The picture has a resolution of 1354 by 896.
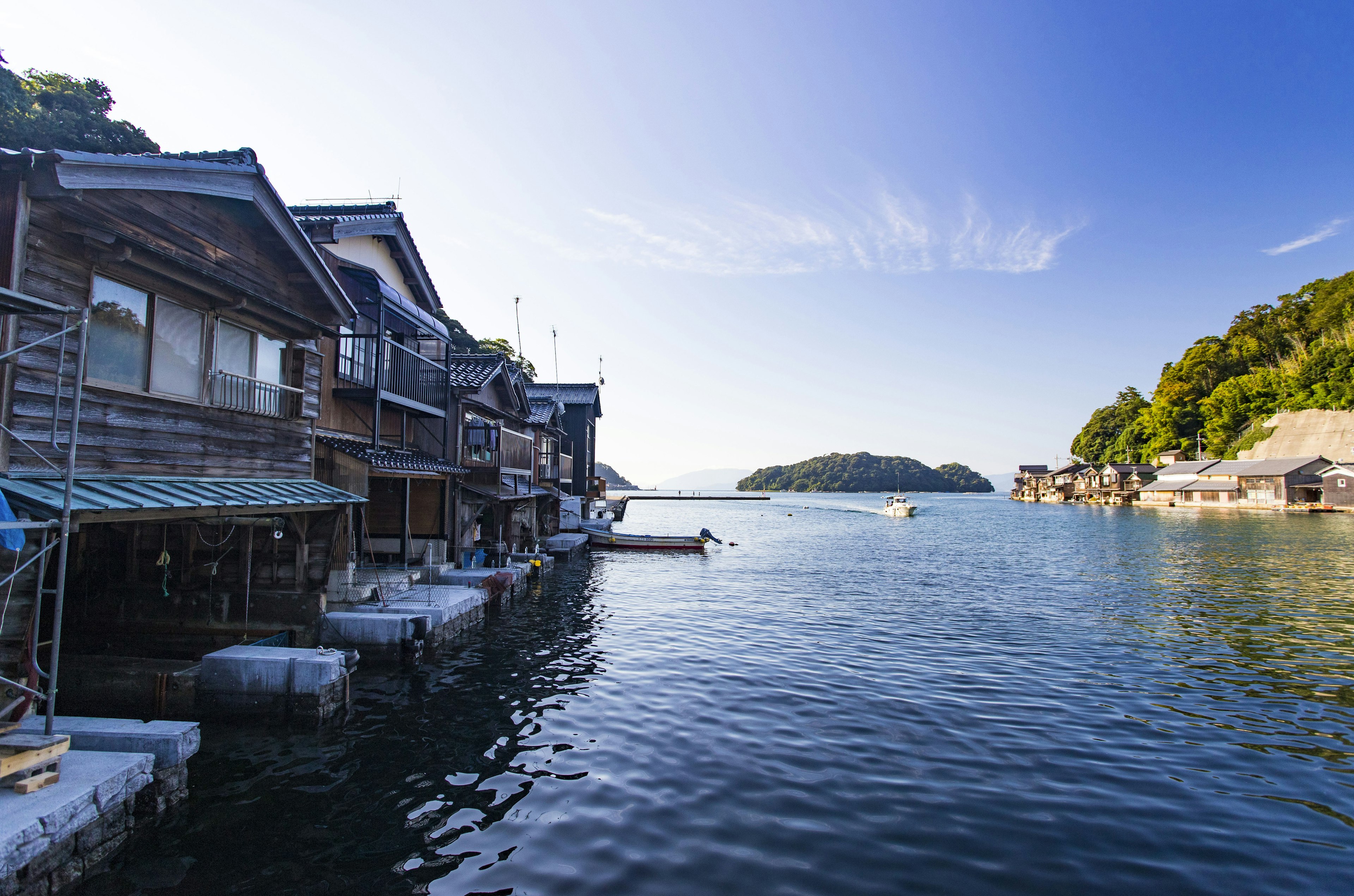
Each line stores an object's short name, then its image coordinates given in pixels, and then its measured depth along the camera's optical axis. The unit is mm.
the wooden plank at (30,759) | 5328
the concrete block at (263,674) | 10008
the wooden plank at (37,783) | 5520
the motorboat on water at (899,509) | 82938
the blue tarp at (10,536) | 5789
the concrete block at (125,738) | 6945
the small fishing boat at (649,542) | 40219
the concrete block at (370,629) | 13562
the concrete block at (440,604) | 14844
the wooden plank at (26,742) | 5547
